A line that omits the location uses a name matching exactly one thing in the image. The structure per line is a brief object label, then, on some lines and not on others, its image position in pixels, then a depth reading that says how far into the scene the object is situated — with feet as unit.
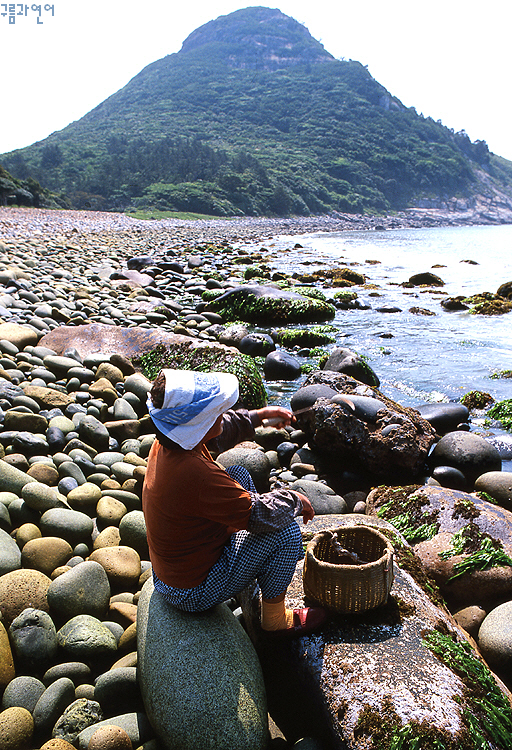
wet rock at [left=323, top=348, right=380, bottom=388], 28.02
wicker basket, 9.43
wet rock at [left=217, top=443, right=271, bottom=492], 18.24
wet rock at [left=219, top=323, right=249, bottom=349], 35.08
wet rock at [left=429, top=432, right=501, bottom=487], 19.72
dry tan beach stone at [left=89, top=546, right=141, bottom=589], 12.17
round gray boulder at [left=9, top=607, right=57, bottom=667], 9.64
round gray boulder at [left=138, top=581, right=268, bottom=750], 8.11
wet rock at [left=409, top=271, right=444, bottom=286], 69.14
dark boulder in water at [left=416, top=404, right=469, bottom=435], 24.29
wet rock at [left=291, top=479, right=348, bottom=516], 16.63
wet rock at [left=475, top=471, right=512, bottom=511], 17.26
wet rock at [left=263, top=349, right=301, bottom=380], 30.48
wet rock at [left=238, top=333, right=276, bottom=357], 33.83
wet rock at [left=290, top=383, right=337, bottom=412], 22.48
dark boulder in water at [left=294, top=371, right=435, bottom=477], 19.81
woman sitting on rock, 8.35
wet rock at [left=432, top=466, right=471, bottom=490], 19.35
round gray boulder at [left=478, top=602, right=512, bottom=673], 10.91
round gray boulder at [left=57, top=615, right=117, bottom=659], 9.97
